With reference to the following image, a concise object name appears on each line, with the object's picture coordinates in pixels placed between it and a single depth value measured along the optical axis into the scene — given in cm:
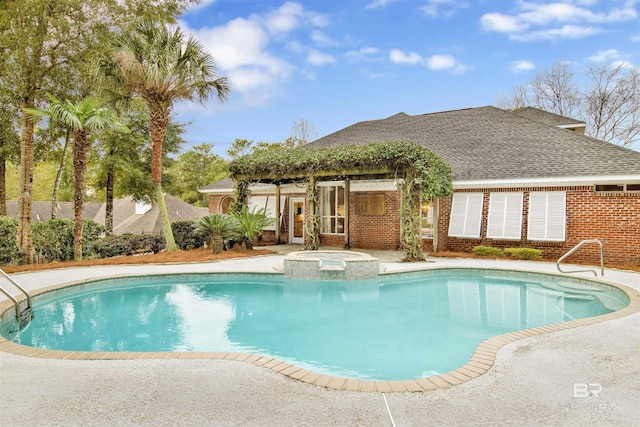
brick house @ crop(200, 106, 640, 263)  1158
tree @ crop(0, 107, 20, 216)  1342
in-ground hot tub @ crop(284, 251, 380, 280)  956
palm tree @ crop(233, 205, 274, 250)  1366
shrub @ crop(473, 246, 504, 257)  1251
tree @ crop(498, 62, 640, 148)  2536
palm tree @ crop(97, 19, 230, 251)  1199
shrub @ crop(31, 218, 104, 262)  1158
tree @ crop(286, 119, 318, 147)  3177
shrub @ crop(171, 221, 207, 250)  1564
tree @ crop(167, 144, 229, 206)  3631
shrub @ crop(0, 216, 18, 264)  1046
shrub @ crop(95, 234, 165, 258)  1351
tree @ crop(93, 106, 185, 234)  1934
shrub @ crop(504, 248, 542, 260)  1198
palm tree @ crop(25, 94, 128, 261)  1059
